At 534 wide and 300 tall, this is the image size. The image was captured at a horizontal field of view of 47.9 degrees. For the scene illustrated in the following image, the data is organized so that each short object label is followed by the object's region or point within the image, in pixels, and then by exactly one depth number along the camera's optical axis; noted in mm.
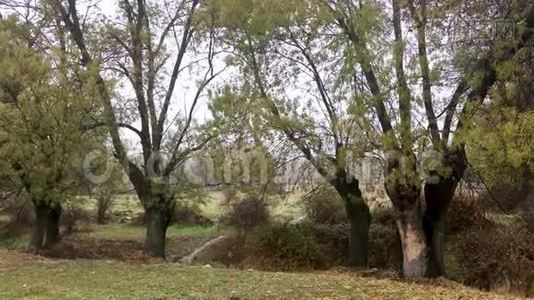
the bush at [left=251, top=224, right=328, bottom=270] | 18062
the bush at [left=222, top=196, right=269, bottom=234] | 24914
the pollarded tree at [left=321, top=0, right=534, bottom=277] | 12414
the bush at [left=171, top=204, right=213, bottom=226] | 34844
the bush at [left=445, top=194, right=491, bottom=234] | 21031
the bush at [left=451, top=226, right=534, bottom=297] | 13992
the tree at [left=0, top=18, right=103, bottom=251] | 14930
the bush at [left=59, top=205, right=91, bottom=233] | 28350
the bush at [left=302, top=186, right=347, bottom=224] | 23281
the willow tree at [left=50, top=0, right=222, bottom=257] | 18016
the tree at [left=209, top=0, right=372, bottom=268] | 13930
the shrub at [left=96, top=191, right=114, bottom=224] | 31609
